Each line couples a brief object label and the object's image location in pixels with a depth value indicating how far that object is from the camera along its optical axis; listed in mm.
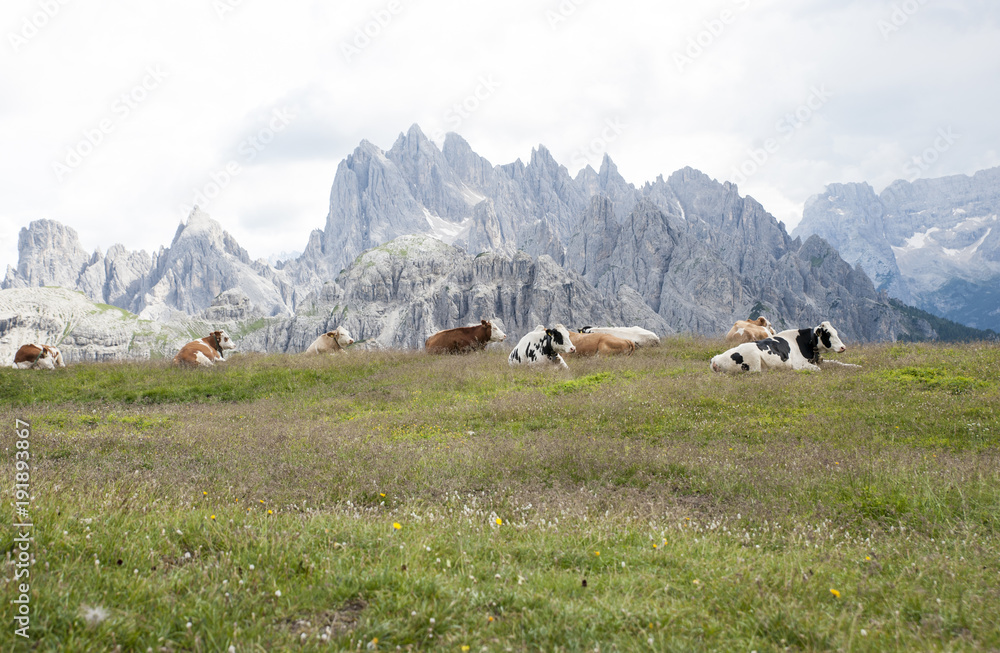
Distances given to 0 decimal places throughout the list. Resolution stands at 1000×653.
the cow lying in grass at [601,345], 20875
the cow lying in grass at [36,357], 21766
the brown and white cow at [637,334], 22523
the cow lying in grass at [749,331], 20922
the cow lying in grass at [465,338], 24250
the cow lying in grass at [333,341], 27109
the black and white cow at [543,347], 19781
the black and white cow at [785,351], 15688
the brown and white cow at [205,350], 20703
